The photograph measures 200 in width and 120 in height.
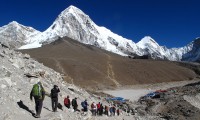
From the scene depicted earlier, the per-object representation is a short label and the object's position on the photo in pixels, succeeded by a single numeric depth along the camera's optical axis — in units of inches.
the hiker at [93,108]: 572.7
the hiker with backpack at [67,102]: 513.5
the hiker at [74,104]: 526.4
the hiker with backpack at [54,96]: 431.6
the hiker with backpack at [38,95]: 368.5
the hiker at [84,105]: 549.2
